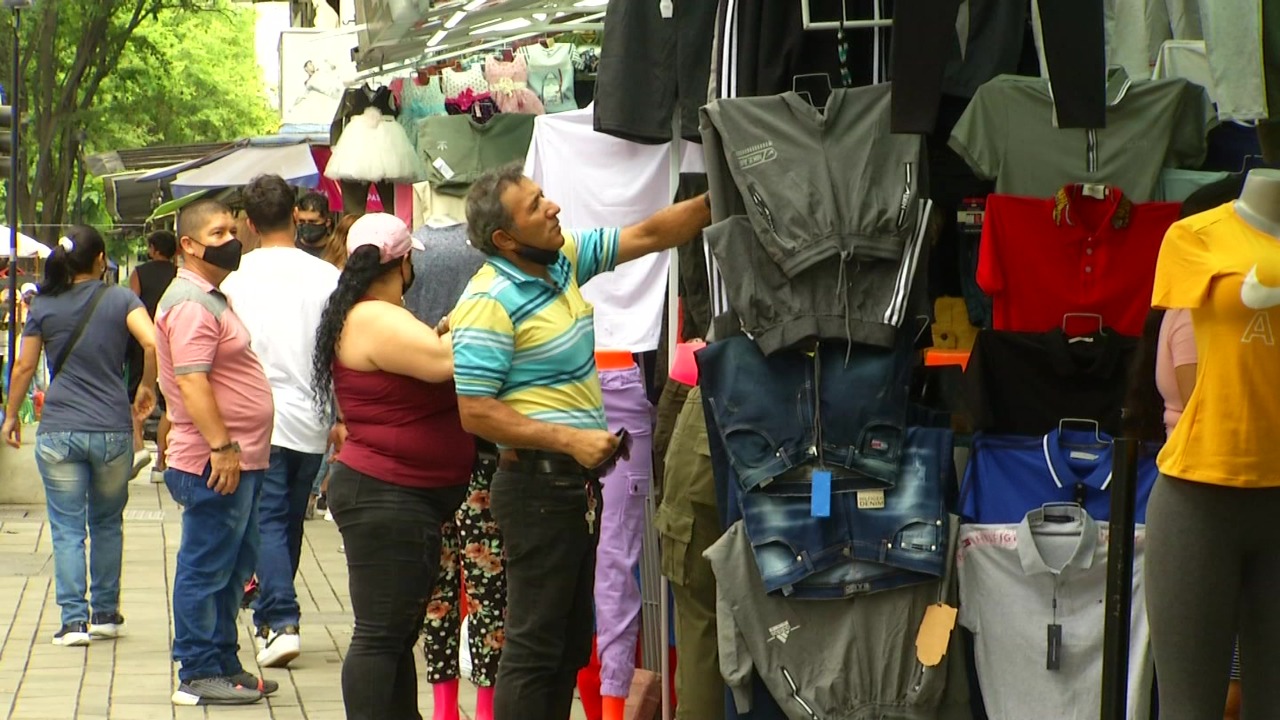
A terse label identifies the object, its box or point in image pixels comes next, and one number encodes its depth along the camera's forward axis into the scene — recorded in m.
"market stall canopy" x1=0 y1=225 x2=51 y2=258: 26.14
